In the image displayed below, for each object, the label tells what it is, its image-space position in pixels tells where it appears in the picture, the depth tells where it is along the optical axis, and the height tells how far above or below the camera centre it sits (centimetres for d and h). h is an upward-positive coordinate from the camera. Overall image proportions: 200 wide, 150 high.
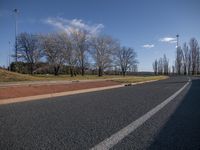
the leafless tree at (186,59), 5931 +522
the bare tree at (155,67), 7753 +264
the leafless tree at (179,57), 6092 +645
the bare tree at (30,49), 3740 +632
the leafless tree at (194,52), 5749 +814
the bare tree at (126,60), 5433 +479
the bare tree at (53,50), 3459 +568
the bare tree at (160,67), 7617 +258
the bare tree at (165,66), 7446 +306
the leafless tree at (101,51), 3641 +555
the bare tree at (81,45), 3545 +710
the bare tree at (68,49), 3440 +577
